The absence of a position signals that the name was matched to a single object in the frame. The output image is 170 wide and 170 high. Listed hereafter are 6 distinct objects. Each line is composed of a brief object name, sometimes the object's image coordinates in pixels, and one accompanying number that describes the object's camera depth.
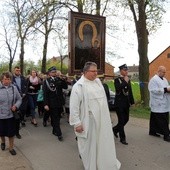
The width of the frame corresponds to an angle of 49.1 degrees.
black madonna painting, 5.37
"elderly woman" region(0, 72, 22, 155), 4.05
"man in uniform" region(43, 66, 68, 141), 4.90
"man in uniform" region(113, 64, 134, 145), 4.54
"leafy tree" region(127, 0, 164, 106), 8.68
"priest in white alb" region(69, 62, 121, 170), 3.17
